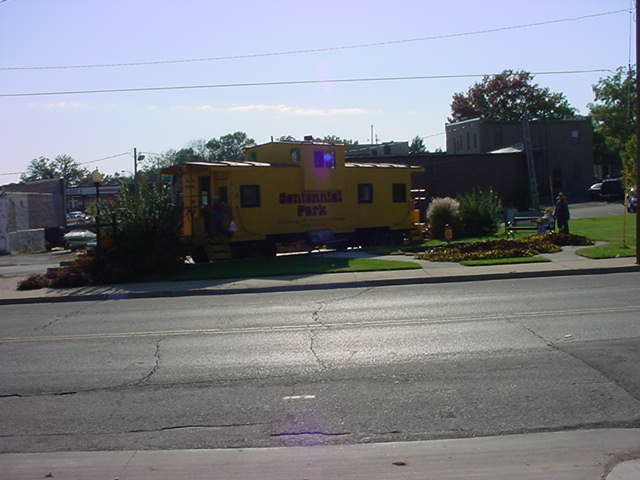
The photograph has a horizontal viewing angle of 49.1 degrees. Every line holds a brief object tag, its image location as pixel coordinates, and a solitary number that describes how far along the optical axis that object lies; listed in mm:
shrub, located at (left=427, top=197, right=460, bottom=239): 28688
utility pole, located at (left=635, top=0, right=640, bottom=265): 17891
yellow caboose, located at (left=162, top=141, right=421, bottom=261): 22547
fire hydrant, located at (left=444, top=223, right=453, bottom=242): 26489
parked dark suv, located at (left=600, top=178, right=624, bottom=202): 56438
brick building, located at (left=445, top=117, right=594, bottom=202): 60344
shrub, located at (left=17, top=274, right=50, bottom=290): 18312
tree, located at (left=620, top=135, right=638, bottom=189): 21422
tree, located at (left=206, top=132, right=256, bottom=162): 109125
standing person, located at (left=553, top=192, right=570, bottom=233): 24825
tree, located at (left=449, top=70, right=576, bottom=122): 90188
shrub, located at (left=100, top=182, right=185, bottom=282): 19344
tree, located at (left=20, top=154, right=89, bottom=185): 116375
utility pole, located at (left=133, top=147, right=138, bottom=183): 65562
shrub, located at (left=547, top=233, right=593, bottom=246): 22698
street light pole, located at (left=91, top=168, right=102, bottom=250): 19672
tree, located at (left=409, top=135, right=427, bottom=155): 123344
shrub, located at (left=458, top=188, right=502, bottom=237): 28953
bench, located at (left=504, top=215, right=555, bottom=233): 28109
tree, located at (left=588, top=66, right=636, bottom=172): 72000
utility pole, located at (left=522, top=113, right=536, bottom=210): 37688
